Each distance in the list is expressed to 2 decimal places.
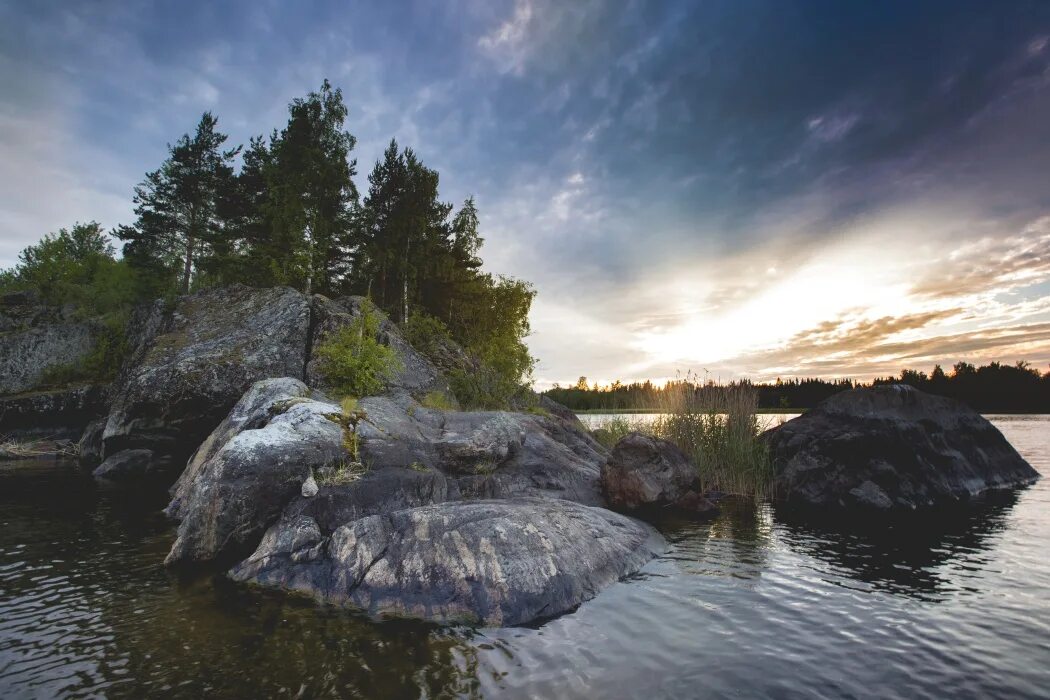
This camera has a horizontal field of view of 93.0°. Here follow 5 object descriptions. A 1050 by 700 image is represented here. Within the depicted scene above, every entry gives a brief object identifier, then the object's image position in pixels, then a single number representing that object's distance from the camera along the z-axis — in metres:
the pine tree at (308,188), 29.27
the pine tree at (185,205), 39.36
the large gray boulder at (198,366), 17.88
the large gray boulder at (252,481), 8.36
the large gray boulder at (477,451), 10.78
